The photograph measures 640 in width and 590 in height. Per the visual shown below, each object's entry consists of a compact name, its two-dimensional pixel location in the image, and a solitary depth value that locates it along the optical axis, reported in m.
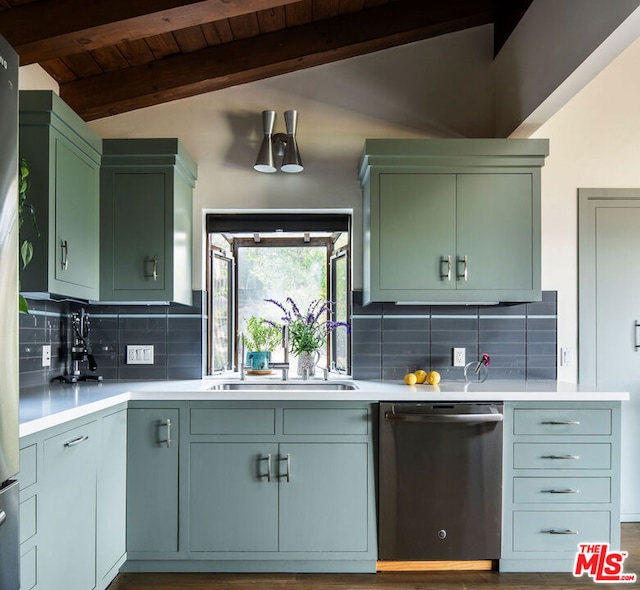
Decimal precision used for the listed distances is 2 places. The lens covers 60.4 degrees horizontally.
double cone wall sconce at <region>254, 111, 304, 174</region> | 3.18
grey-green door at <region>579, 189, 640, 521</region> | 3.23
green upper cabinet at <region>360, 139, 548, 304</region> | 2.89
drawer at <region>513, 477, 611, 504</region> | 2.57
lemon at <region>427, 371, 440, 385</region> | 2.88
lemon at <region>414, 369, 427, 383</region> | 2.95
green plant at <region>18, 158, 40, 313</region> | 1.98
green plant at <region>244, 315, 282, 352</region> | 3.46
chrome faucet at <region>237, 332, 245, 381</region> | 3.18
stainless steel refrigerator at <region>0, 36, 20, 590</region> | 1.17
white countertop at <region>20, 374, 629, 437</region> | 2.37
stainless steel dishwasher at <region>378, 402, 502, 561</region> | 2.56
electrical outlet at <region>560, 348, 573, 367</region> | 3.20
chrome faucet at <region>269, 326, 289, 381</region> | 3.22
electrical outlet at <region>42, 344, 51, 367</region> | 2.82
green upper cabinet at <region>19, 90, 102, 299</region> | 2.30
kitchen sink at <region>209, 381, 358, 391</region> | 3.05
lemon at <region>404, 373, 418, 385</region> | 2.86
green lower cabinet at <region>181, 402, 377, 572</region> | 2.58
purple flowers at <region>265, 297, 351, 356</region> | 3.25
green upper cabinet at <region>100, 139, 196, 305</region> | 2.87
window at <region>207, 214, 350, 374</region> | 3.50
